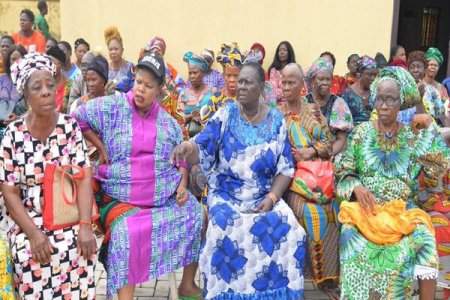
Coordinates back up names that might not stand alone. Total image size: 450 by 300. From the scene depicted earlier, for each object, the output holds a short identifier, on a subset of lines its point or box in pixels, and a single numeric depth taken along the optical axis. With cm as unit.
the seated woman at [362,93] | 606
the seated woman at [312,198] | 414
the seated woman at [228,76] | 509
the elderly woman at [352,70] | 774
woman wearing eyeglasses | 357
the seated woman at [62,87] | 605
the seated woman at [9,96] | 520
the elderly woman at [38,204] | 331
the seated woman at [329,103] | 489
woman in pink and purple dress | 378
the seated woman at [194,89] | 627
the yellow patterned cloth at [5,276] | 322
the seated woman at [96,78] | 477
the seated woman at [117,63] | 691
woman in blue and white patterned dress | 383
